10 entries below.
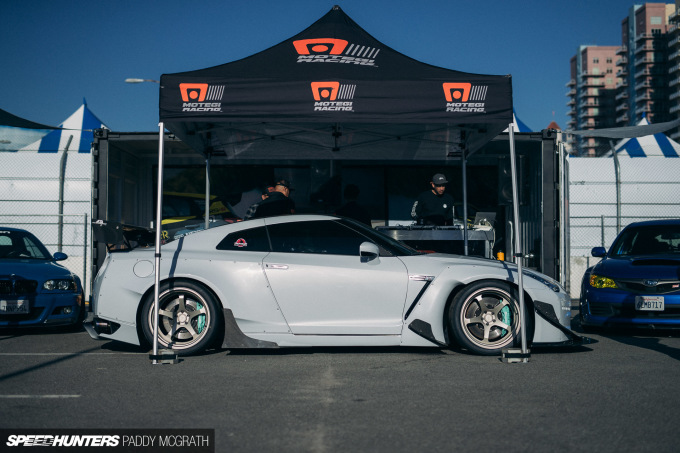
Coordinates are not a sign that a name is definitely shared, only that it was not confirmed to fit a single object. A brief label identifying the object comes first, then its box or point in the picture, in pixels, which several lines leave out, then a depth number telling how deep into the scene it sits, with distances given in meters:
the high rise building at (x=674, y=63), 124.99
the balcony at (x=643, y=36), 137.07
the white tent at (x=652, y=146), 18.84
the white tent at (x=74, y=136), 18.08
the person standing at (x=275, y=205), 9.52
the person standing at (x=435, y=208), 11.34
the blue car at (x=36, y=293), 8.34
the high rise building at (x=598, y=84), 174.12
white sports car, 6.41
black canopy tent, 6.84
